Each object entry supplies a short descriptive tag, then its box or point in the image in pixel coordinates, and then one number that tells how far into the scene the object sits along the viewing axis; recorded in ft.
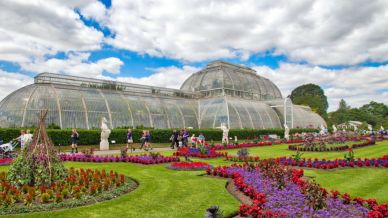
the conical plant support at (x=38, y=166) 33.47
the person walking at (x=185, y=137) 99.22
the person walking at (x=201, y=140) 81.57
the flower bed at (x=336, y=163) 52.70
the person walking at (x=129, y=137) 88.12
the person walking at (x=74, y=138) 78.69
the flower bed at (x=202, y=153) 70.94
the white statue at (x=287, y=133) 141.49
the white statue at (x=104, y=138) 89.69
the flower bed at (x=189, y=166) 50.62
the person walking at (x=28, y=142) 35.40
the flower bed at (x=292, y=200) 23.91
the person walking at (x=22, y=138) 64.28
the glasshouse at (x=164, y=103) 110.42
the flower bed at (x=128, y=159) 58.71
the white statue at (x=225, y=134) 107.96
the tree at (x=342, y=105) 463.17
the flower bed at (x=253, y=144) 95.40
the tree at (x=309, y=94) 338.97
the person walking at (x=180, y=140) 101.72
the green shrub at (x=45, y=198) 27.66
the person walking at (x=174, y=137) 98.27
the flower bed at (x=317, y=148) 86.02
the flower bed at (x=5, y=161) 57.53
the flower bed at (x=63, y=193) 26.86
